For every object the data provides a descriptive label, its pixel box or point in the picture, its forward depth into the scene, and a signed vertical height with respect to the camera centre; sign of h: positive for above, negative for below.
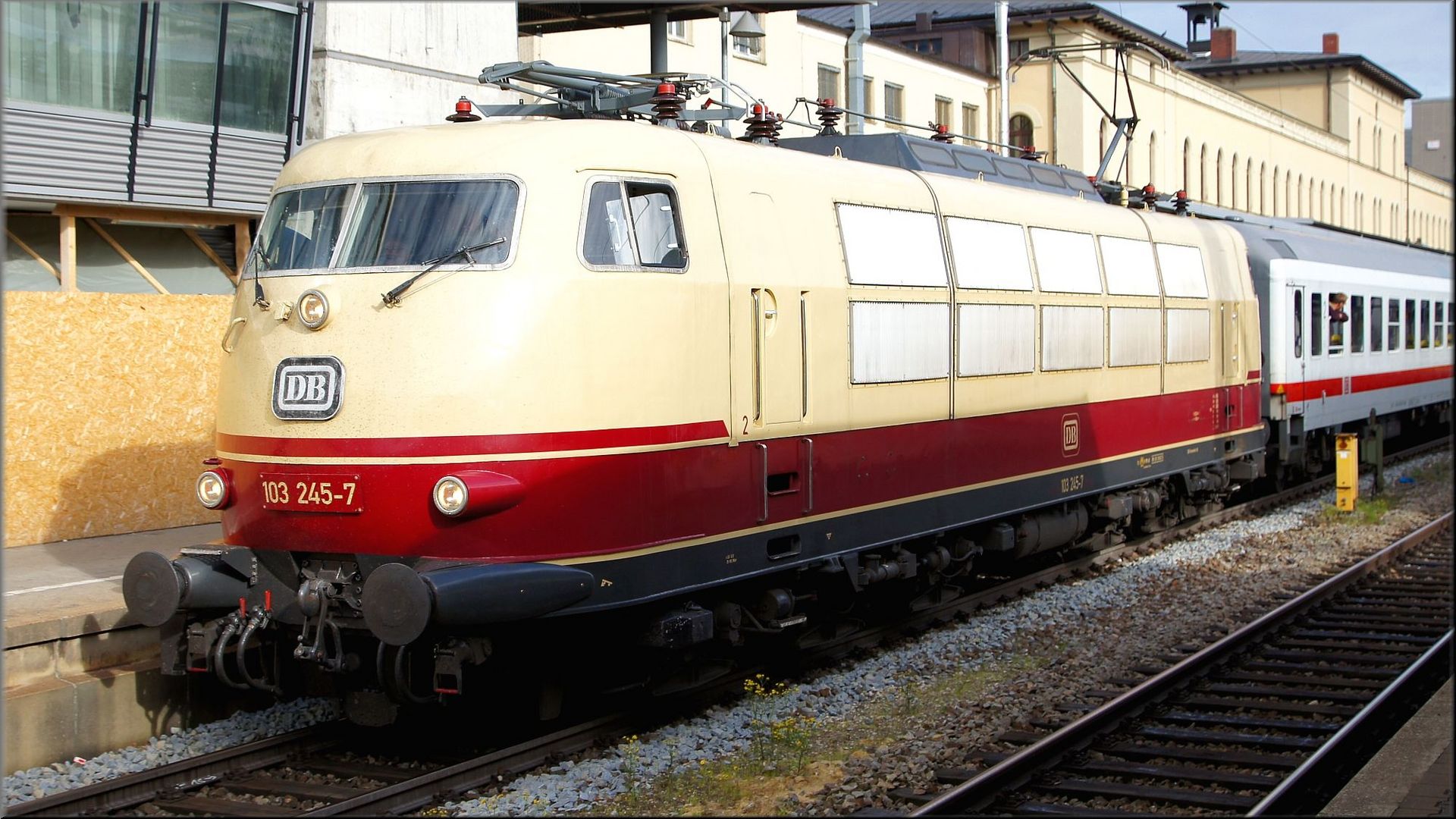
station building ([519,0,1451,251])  29.03 +8.15
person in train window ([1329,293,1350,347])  20.95 +0.85
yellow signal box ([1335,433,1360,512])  18.38 -1.24
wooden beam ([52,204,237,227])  13.70 +1.54
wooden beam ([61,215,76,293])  13.41 +1.08
